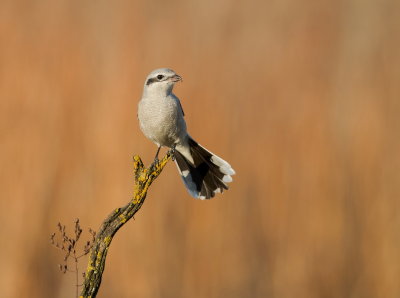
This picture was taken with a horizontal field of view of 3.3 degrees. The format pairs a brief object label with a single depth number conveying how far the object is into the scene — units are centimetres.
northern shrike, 1010
